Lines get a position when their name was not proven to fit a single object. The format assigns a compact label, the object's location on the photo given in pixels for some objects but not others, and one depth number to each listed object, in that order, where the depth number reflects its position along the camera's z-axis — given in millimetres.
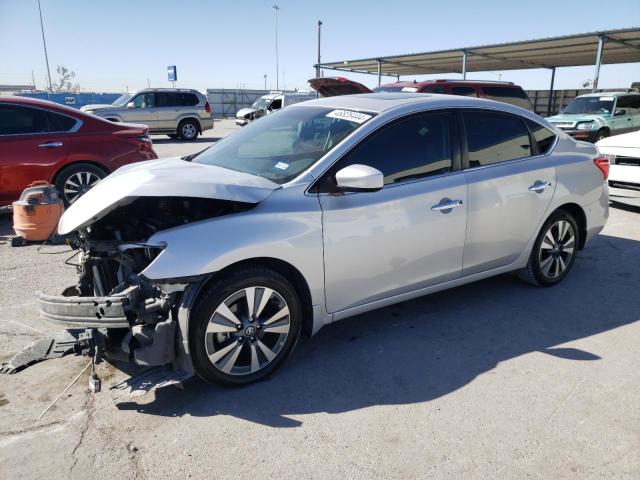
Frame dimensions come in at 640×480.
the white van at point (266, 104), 21256
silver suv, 17578
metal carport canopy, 19062
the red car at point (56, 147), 6359
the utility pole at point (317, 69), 31695
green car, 13773
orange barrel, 5648
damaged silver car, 2734
